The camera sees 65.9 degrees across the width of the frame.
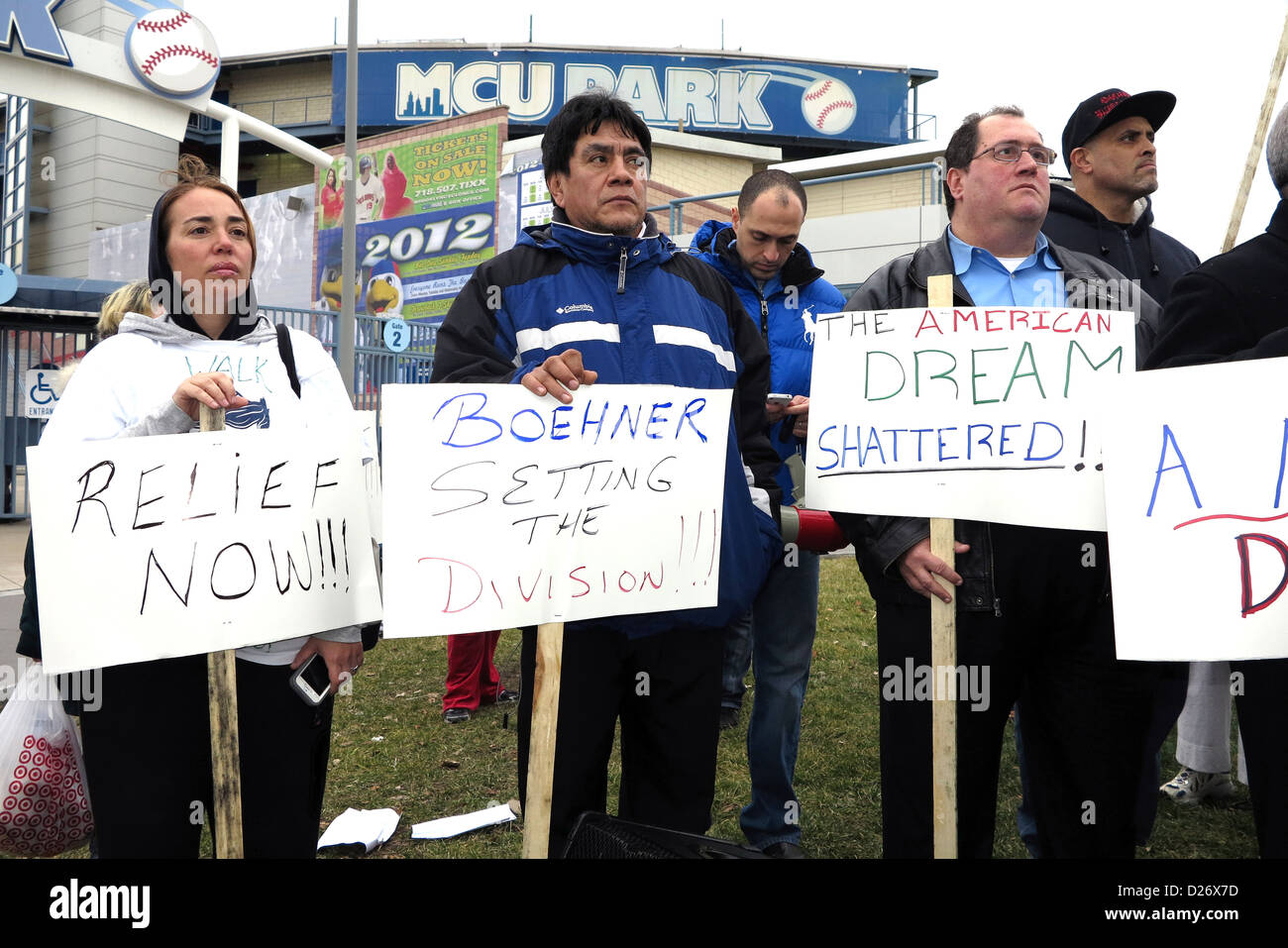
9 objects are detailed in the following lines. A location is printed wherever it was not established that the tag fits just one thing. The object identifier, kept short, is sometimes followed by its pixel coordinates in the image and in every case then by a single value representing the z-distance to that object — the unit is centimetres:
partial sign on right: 193
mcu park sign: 3503
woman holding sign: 203
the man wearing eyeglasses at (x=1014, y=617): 238
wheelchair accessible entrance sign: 1125
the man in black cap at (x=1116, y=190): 339
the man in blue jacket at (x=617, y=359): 241
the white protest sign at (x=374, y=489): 247
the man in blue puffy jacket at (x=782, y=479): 347
